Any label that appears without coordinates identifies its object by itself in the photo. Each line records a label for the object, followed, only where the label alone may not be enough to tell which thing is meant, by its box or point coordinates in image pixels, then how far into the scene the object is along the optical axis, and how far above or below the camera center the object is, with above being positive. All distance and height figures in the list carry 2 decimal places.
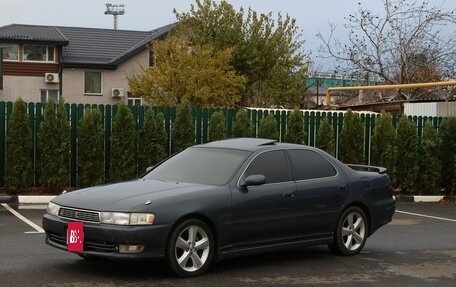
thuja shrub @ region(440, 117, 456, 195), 19.02 -0.80
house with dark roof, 45.28 +3.44
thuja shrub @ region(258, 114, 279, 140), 17.62 -0.12
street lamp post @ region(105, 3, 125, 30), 79.00 +12.48
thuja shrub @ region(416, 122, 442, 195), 18.73 -1.01
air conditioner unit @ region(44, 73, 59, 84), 44.97 +2.72
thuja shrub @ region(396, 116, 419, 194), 18.59 -0.81
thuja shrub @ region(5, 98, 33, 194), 15.70 -0.67
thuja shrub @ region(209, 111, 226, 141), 17.33 -0.11
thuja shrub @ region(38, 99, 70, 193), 15.97 -0.65
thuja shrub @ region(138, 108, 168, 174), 16.69 -0.58
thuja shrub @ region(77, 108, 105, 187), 16.23 -0.65
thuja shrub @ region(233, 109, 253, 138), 17.53 -0.06
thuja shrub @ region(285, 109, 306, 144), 18.05 -0.14
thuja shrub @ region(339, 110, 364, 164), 18.55 -0.37
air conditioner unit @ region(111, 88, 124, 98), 45.69 +1.83
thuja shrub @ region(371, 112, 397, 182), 18.52 -0.49
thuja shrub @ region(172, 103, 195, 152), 17.05 -0.17
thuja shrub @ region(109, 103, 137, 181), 16.44 -0.58
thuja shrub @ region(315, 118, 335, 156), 18.30 -0.37
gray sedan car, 7.30 -0.97
